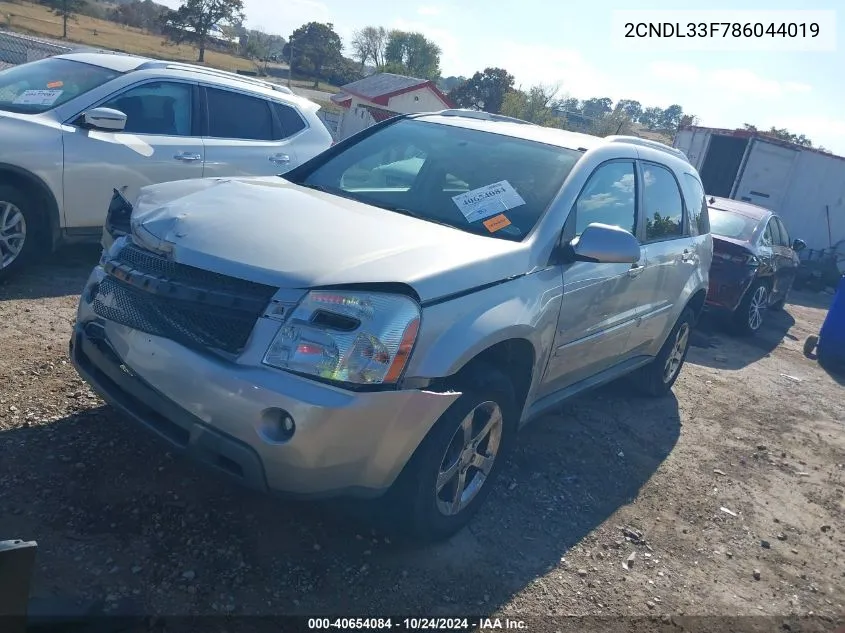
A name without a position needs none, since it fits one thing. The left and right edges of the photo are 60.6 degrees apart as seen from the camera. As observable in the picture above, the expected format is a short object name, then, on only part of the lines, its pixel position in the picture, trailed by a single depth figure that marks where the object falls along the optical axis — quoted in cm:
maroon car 877
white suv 534
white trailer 1855
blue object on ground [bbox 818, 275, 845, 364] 880
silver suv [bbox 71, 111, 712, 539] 268
